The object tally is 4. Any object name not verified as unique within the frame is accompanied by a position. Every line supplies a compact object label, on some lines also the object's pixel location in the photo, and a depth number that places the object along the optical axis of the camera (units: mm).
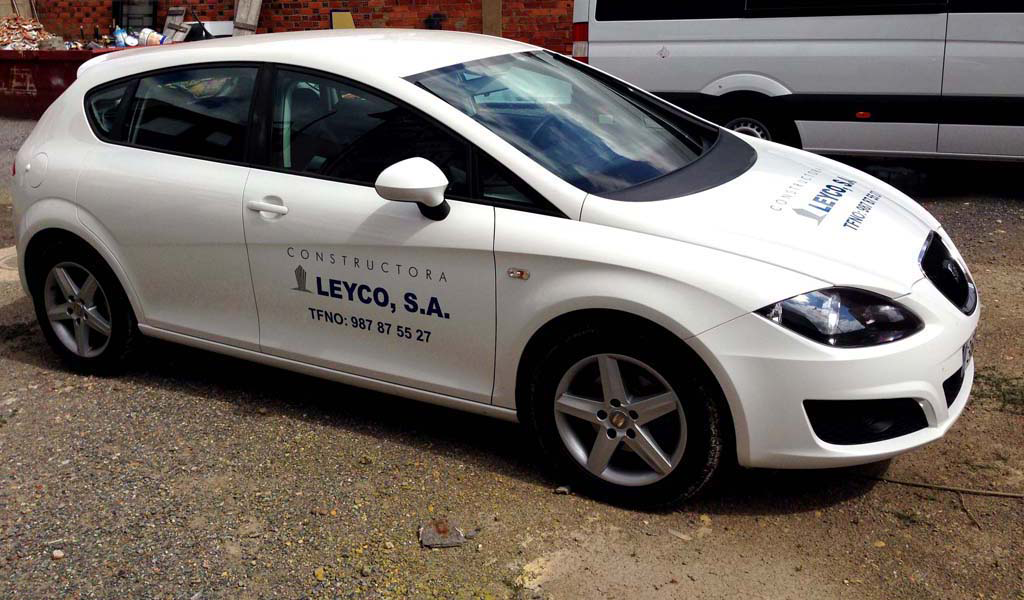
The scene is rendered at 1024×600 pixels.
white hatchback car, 3184
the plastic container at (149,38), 13516
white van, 7133
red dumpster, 12451
